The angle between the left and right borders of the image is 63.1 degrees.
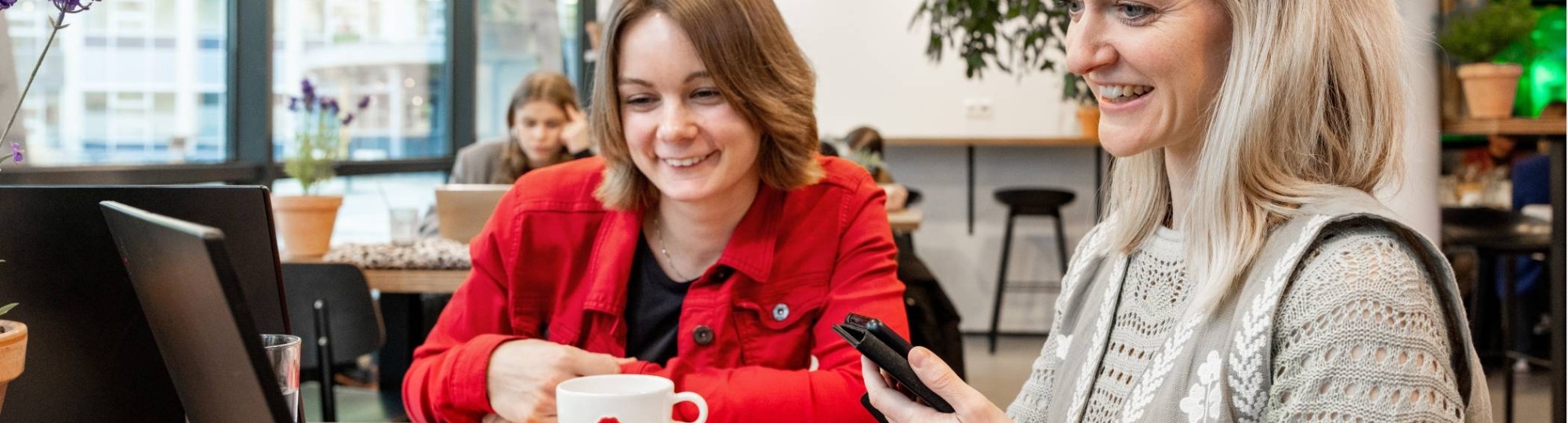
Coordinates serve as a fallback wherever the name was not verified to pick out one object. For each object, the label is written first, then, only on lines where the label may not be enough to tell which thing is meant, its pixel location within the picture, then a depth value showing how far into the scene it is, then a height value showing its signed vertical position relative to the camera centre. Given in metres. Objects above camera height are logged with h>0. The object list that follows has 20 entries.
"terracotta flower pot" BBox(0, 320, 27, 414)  0.89 -0.10
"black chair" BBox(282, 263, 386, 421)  2.77 -0.24
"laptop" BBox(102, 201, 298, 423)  0.59 -0.06
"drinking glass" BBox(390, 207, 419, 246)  3.24 -0.05
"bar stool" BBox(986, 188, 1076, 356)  6.80 +0.01
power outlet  7.30 +0.54
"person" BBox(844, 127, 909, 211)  4.58 +0.16
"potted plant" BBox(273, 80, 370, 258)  2.96 +0.05
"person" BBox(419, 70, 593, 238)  4.62 +0.26
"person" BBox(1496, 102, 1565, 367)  5.84 -0.49
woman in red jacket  1.43 -0.05
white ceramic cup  1.00 -0.16
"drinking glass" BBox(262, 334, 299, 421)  0.96 -0.12
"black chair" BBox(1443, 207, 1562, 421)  4.77 -0.12
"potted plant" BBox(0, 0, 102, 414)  0.89 -0.10
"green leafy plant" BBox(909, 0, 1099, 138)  3.80 +0.55
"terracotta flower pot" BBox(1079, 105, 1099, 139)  6.90 +0.45
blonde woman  0.88 -0.03
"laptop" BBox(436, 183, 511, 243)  2.94 -0.01
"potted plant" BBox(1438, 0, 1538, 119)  4.55 +0.64
